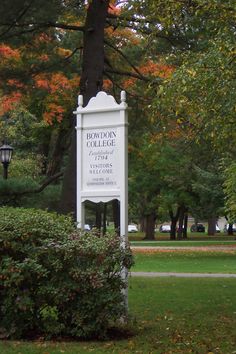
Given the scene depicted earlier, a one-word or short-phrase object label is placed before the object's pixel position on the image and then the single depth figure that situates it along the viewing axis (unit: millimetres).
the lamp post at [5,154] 19266
